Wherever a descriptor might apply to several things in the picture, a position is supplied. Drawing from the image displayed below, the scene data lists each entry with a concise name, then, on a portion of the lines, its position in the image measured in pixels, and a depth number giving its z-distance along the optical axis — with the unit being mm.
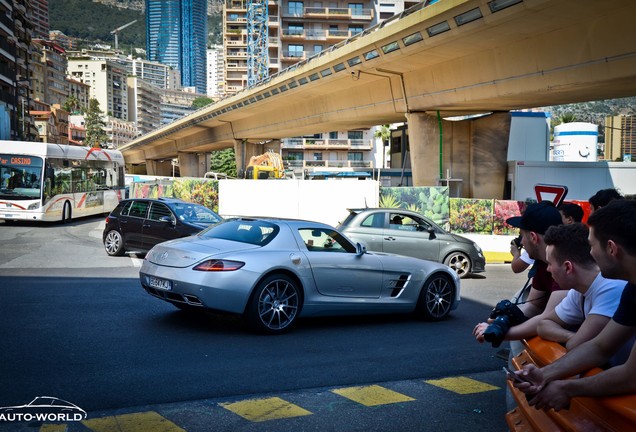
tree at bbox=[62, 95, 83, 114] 157738
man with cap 4520
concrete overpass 18047
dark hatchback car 15680
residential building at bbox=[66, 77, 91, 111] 182250
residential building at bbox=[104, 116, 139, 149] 190375
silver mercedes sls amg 7578
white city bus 25141
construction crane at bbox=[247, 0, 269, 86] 94750
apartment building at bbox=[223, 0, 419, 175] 87125
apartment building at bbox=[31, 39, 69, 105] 143750
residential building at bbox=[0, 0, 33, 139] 65375
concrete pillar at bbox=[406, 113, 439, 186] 28797
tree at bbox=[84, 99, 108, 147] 159500
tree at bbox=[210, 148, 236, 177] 105000
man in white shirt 3055
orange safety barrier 2350
